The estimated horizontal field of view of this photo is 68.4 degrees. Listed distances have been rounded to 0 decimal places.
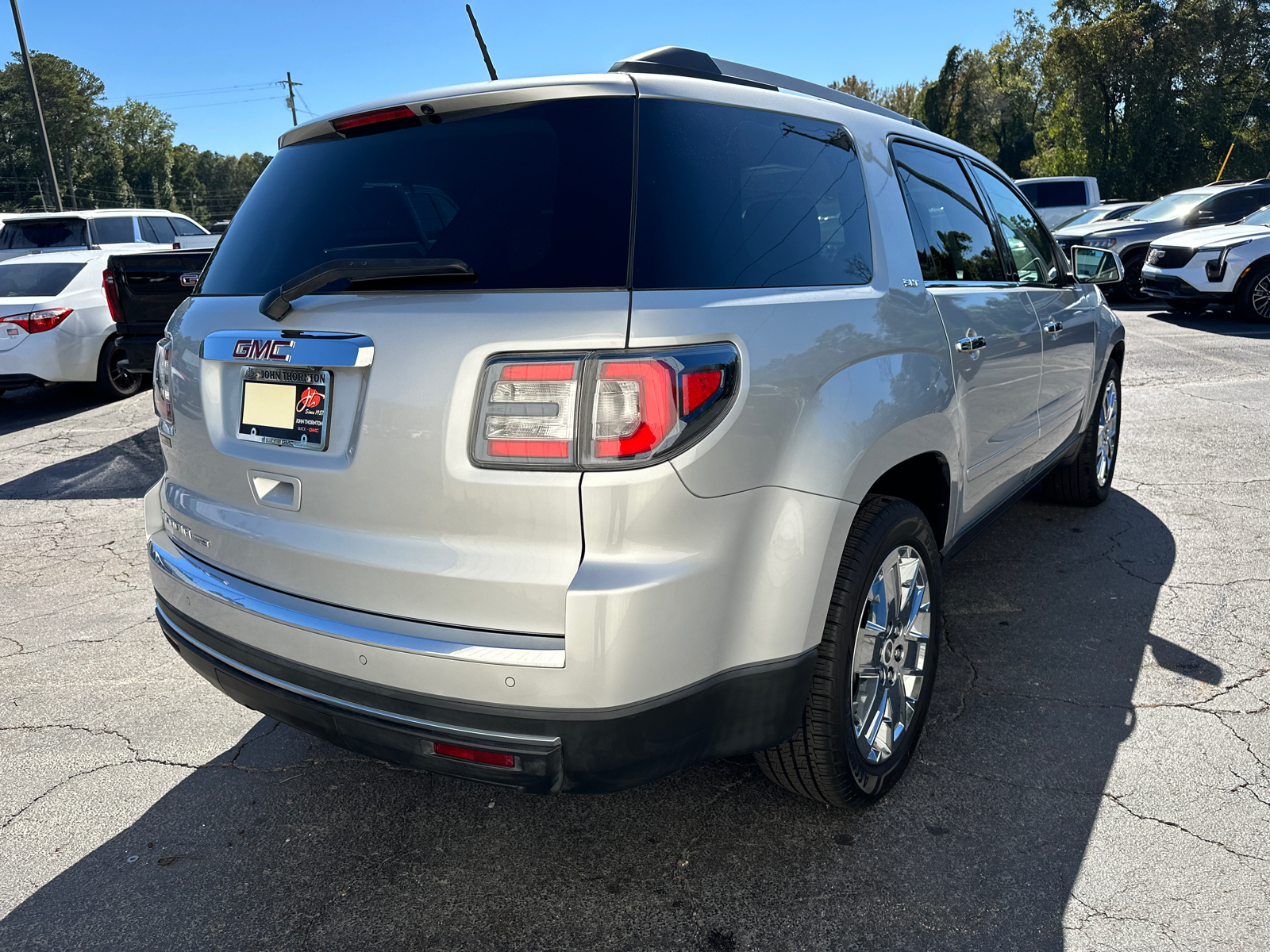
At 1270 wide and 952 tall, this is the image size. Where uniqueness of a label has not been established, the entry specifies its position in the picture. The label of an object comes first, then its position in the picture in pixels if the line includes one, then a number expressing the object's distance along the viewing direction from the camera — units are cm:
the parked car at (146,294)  758
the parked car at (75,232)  1139
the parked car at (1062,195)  2097
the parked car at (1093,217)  1711
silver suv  180
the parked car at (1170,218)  1414
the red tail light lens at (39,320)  866
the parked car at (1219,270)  1216
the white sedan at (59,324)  868
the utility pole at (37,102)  2231
